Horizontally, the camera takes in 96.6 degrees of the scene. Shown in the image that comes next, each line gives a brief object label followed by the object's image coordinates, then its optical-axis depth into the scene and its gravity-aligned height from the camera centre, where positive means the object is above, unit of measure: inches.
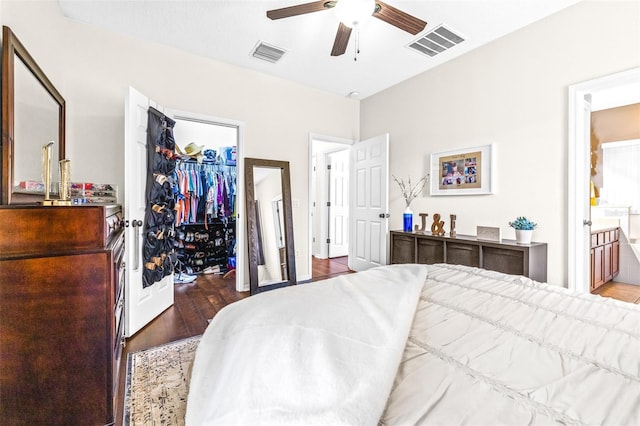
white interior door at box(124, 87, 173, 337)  94.7 +0.8
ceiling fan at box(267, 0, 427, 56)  72.9 +55.1
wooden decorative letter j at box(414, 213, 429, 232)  138.1 -5.0
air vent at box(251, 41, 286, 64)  120.5 +70.0
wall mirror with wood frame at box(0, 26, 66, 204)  57.0 +21.2
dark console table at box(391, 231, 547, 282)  98.5 -16.5
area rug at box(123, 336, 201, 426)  58.0 -41.0
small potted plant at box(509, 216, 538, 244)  100.4 -6.4
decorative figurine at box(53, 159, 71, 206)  60.1 +7.0
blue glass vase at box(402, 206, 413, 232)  139.3 -4.6
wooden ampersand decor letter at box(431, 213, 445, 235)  129.6 -6.6
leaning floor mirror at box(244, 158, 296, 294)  139.5 -6.3
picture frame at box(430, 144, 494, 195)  119.6 +18.2
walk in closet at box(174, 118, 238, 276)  168.1 +2.9
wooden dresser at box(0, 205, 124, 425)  48.1 -18.7
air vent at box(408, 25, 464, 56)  109.7 +69.1
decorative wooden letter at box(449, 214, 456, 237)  123.0 -6.2
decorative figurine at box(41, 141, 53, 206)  58.4 +8.9
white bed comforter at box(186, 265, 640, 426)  22.8 -15.4
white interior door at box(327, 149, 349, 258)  226.1 +7.6
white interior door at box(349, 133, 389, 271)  155.6 +5.2
